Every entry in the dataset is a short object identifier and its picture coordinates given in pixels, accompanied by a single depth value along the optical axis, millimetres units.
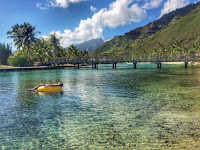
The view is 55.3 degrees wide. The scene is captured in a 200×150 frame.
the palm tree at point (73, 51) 142925
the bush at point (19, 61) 90075
